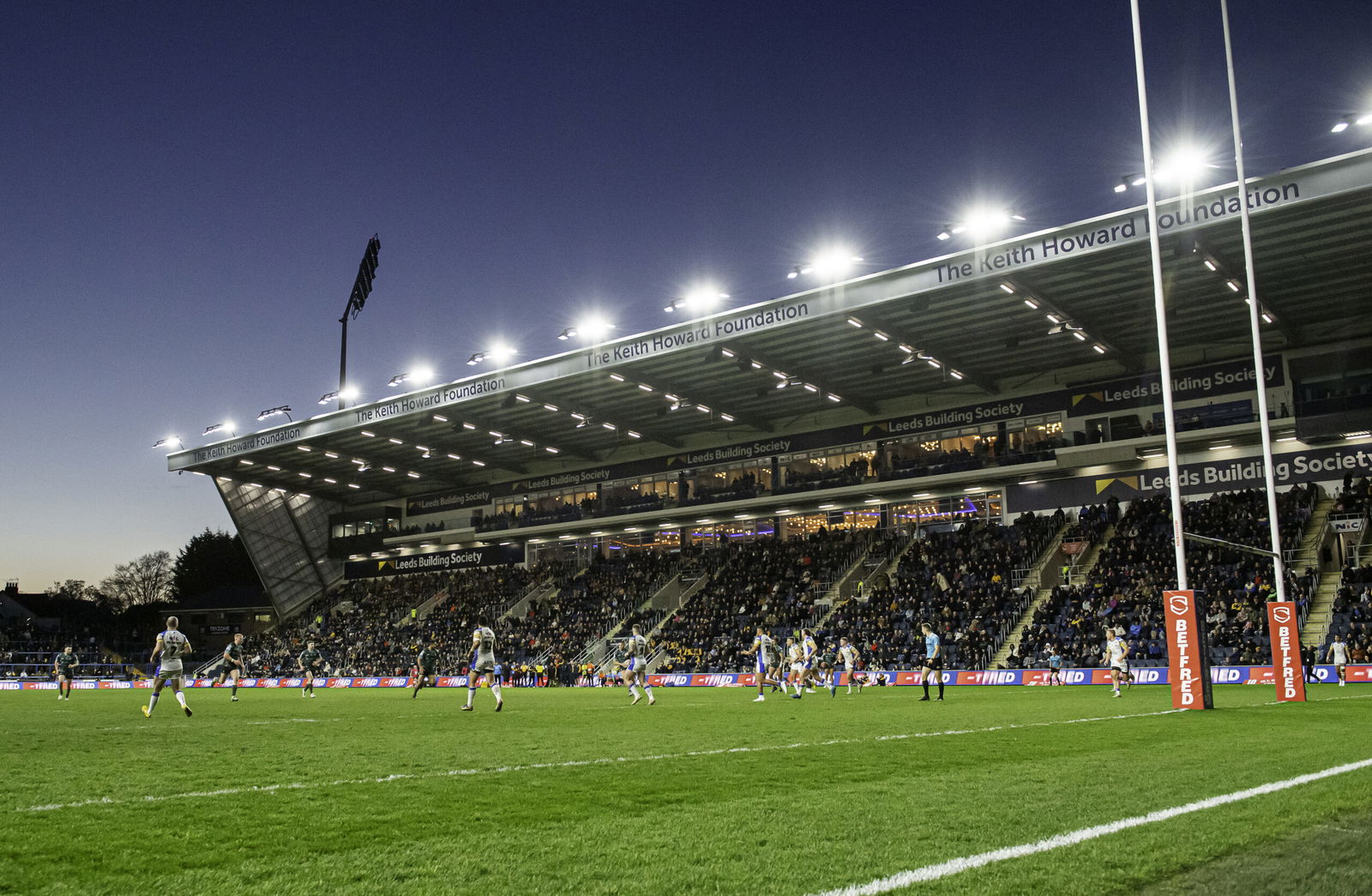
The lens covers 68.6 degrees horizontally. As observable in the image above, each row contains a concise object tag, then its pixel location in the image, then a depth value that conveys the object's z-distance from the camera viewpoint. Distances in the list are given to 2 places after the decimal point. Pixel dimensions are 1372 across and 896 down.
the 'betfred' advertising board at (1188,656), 16.77
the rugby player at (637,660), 22.89
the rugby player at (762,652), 27.28
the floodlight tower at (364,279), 60.59
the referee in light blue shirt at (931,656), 23.11
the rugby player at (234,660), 28.27
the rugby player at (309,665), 35.00
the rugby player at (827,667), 30.40
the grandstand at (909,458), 33.50
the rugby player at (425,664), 25.19
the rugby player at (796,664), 26.45
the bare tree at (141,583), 112.25
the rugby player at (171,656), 18.20
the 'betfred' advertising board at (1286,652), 18.75
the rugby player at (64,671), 29.61
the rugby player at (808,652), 27.44
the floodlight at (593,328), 40.31
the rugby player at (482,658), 20.11
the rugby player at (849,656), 27.39
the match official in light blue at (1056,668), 31.95
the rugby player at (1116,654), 23.47
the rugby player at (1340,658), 27.25
